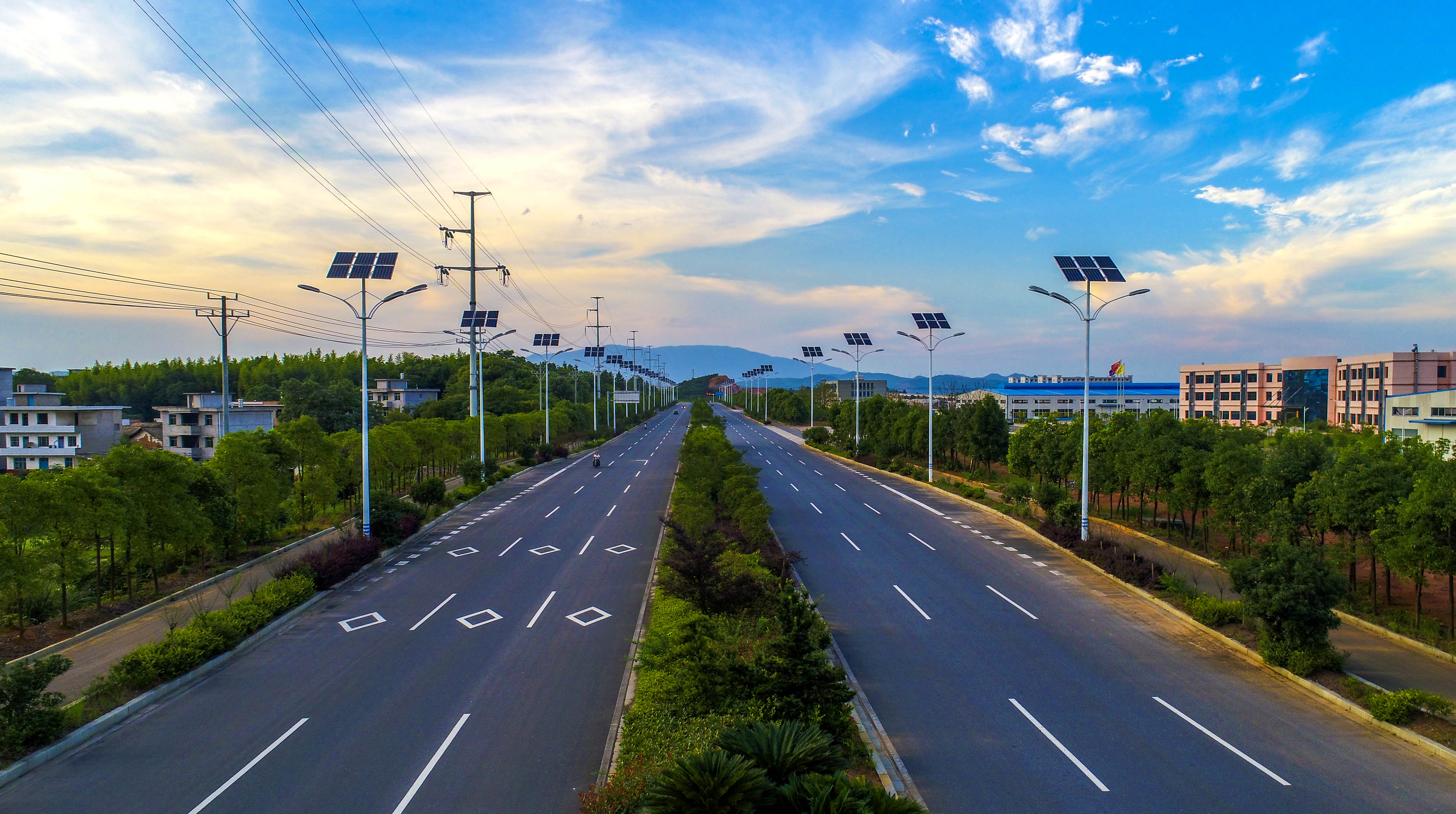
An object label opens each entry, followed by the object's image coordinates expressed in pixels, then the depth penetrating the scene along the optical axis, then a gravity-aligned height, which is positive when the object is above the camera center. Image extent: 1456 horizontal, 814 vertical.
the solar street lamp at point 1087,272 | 22.70 +3.76
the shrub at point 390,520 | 23.05 -4.20
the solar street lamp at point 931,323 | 39.59 +3.73
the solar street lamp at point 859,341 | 55.91 +3.88
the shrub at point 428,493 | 29.17 -4.12
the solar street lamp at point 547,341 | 60.53 +4.16
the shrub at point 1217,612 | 15.09 -4.64
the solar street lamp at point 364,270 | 22.98 +3.86
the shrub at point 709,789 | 6.80 -3.77
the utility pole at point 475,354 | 40.25 +2.22
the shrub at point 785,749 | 7.57 -3.82
